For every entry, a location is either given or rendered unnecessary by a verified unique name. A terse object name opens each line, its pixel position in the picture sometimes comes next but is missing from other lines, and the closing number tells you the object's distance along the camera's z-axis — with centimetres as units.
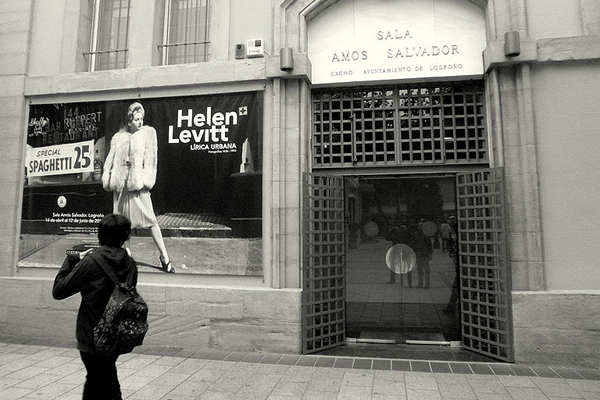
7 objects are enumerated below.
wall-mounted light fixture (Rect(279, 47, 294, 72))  604
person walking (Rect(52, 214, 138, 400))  286
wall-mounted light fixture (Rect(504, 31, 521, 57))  555
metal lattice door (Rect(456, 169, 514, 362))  544
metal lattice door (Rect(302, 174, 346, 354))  587
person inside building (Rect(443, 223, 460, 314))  630
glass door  640
